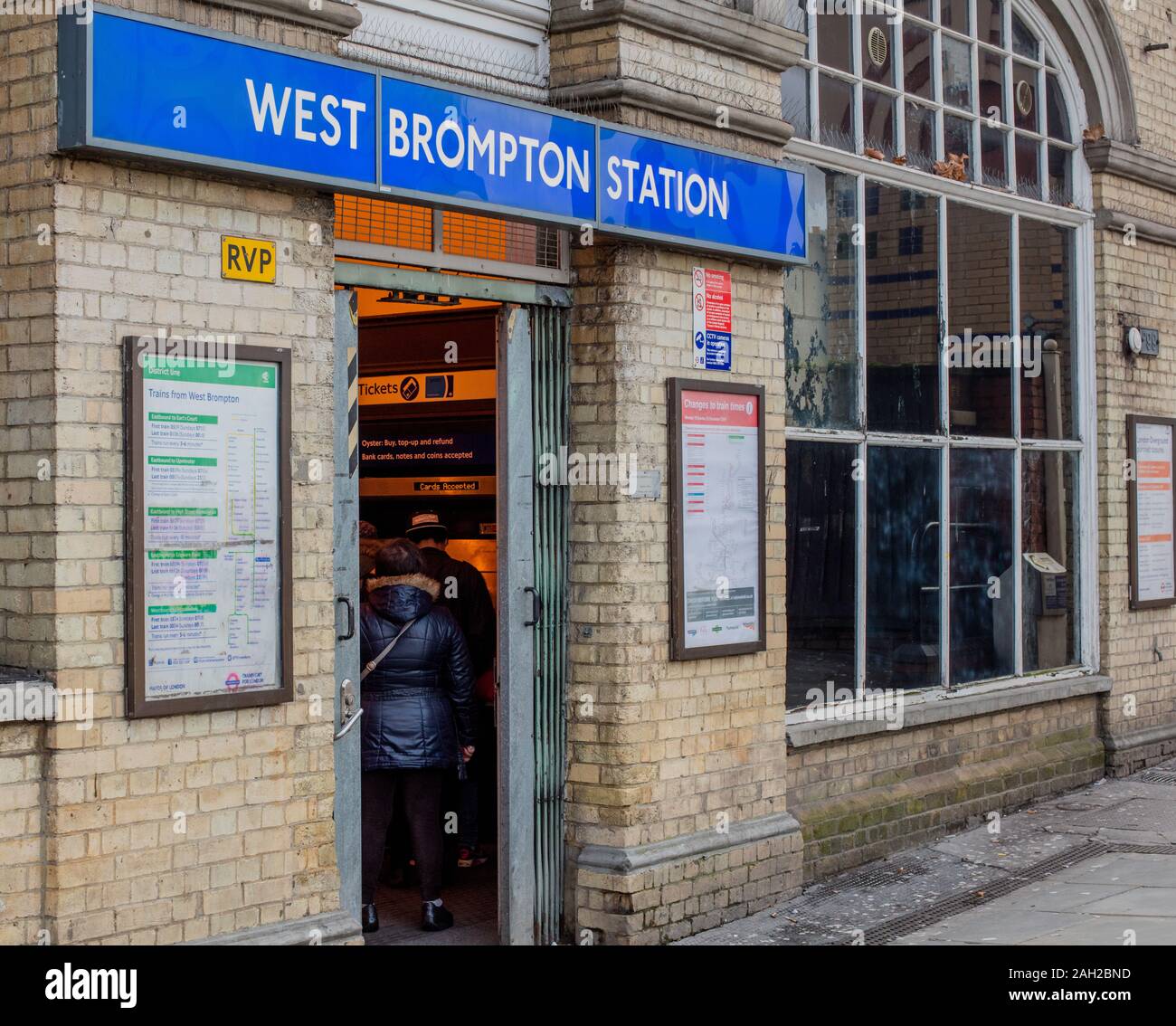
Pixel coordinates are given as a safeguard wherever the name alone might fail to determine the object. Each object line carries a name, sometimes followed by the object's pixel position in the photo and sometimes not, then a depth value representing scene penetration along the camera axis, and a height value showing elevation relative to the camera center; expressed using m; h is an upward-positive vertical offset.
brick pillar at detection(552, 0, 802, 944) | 7.05 -0.19
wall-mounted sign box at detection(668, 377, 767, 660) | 7.31 +0.15
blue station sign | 5.02 +1.56
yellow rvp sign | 5.52 +1.04
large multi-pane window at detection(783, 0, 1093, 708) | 8.66 +1.10
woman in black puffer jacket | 7.18 -0.71
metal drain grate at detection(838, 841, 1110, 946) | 7.29 -1.74
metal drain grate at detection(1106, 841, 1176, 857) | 8.77 -1.68
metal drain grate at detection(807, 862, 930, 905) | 8.10 -1.72
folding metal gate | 7.12 -0.26
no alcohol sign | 7.50 +1.10
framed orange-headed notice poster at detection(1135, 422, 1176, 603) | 11.38 +0.25
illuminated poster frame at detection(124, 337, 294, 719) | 5.15 -0.02
